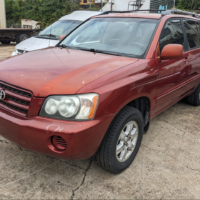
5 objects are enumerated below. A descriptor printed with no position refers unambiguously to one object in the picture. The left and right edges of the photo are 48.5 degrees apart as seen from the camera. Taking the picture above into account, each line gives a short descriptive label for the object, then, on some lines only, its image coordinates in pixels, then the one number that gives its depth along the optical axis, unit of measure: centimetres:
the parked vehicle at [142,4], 1641
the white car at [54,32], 608
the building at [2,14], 1952
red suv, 188
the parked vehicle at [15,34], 1255
